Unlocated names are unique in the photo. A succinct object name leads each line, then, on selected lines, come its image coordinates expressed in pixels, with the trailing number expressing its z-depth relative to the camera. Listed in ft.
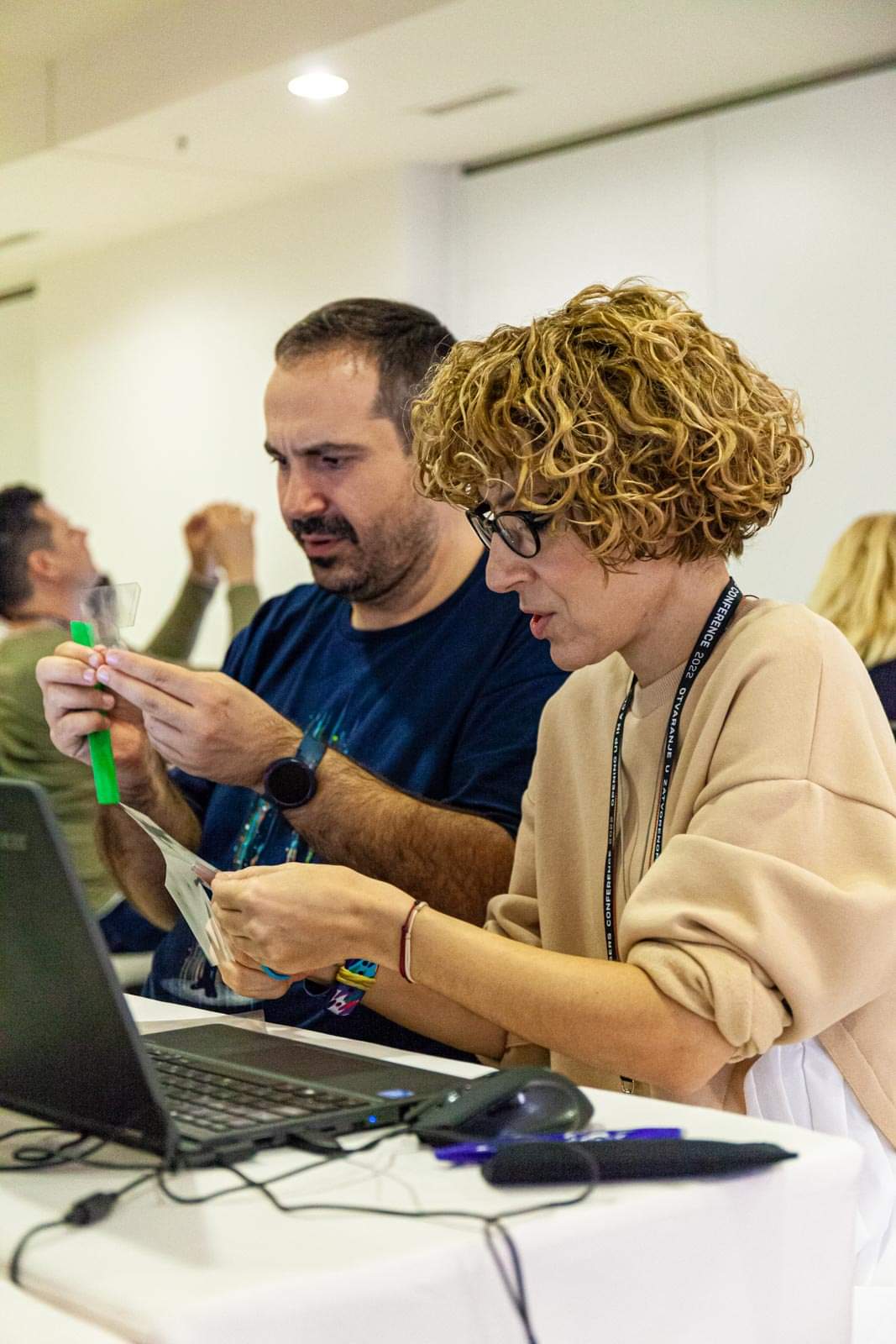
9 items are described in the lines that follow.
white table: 4.43
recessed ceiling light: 13.39
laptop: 4.78
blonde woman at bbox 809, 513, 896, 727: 12.17
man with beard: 6.85
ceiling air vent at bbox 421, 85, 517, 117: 13.67
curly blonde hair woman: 5.52
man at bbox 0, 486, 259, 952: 12.91
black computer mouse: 5.00
